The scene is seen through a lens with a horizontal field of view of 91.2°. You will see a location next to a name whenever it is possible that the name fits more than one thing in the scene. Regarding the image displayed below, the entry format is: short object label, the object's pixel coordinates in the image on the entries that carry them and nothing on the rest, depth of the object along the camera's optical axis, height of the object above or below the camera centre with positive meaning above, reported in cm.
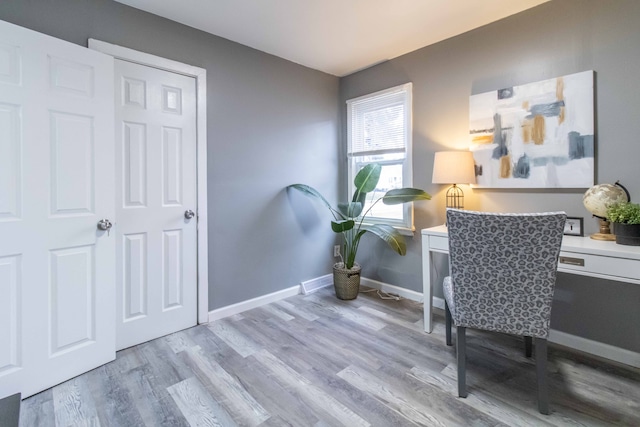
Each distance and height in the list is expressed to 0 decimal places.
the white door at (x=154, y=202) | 216 +6
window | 309 +72
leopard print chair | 147 -31
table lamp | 243 +34
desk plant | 169 -6
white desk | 157 -25
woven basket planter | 307 -70
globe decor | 184 +6
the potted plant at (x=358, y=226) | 281 -14
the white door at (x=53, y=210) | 162 +1
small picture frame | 211 -10
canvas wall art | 208 +56
